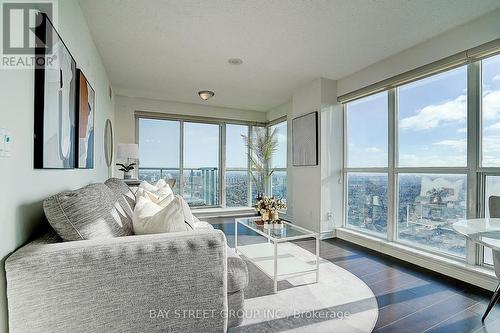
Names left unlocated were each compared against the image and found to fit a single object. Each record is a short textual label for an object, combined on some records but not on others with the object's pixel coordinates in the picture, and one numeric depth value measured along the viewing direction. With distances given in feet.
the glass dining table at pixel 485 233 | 4.25
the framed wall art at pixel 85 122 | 6.44
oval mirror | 11.77
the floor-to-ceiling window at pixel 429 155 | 7.46
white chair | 5.29
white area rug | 5.40
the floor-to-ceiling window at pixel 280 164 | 17.71
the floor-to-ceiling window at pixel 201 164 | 17.69
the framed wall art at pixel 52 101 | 4.17
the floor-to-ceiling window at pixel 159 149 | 16.52
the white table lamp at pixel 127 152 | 12.73
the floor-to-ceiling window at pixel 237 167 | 18.90
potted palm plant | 18.28
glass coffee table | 7.24
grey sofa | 3.35
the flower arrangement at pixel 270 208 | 9.05
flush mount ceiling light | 13.16
